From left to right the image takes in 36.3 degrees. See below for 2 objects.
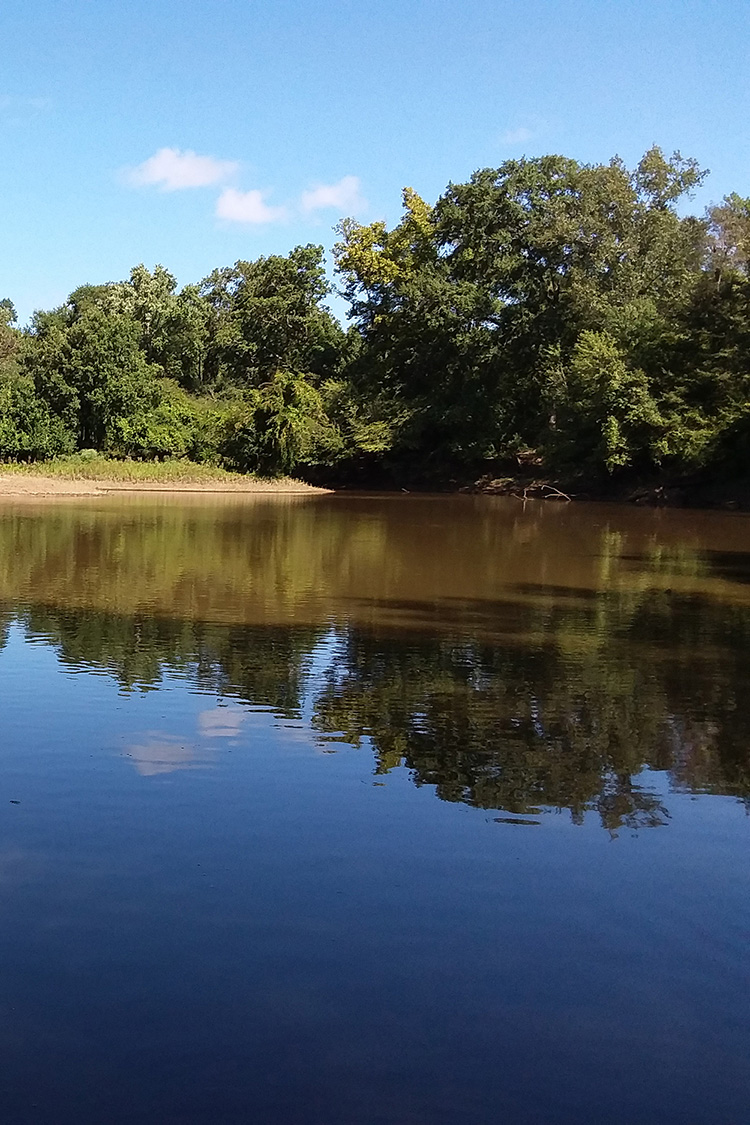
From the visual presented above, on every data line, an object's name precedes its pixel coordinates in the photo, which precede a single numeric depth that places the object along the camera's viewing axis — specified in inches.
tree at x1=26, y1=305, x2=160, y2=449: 2357.3
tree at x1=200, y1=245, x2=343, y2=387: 2864.2
